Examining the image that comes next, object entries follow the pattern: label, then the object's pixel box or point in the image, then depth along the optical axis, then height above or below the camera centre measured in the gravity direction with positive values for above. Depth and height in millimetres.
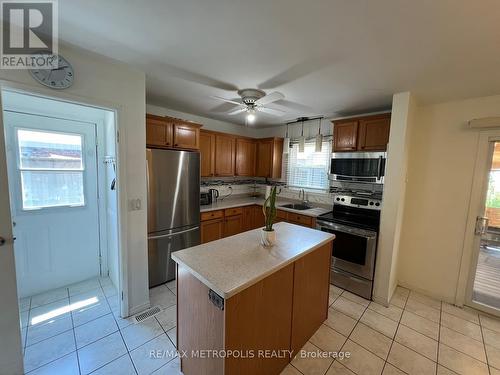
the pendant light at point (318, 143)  2967 +413
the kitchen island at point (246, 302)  1221 -894
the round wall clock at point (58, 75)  1547 +649
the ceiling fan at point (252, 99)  2160 +737
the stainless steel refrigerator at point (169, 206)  2598 -527
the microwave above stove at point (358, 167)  2699 +94
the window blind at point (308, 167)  3731 +87
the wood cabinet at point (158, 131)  2625 +443
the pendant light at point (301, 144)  3314 +432
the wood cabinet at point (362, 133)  2674 +550
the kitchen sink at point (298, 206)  3735 -637
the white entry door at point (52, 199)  2264 -449
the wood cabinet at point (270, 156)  4168 +281
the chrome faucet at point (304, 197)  3940 -493
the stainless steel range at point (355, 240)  2594 -842
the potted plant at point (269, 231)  1756 -521
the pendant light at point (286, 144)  4204 +535
